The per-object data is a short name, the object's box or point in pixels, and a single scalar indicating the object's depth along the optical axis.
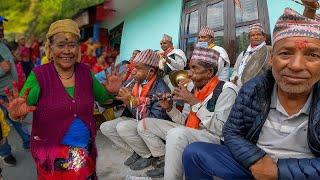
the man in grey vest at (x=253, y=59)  2.30
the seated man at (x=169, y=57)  3.55
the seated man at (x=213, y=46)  2.63
